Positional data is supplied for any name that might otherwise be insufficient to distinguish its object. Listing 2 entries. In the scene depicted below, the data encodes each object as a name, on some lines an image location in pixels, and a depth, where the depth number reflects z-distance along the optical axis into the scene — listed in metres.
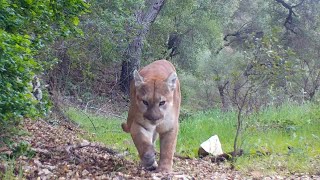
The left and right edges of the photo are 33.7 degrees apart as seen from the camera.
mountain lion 6.88
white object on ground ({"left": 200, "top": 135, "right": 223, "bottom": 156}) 8.85
